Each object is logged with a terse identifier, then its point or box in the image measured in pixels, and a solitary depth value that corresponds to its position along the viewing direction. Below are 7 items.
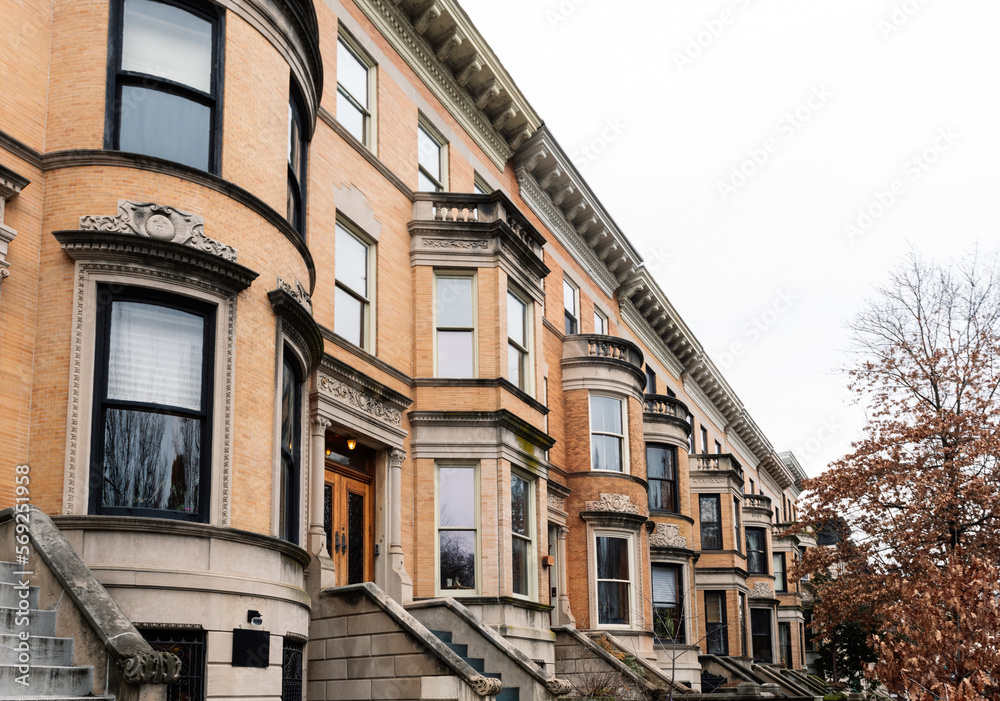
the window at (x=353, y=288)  17.88
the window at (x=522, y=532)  20.67
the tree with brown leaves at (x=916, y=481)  26.83
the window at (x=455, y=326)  20.27
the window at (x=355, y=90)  19.09
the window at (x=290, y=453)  12.88
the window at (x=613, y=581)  27.25
